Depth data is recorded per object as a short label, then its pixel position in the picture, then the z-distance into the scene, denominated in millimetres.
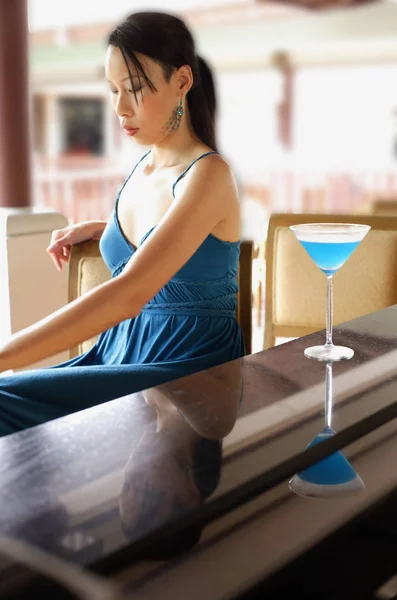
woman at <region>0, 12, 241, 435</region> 1217
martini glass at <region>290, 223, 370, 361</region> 1156
